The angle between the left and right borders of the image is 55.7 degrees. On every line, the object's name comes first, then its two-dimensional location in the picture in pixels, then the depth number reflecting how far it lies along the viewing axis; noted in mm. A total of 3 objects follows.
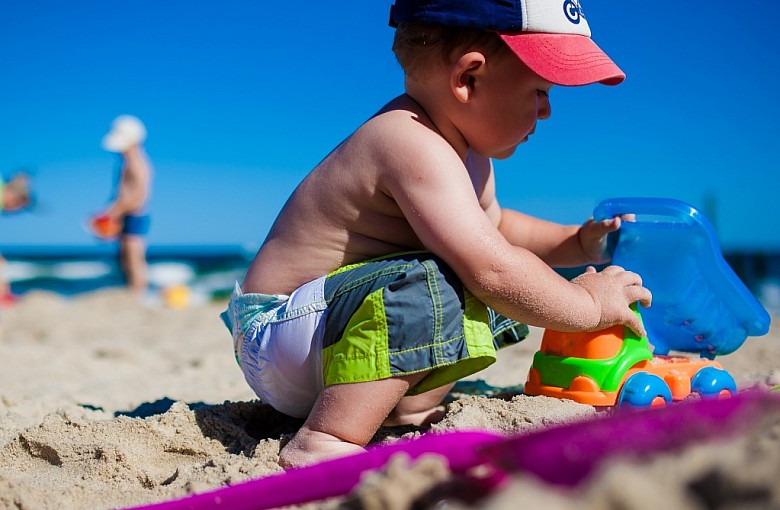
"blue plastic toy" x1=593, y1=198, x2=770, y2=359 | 1920
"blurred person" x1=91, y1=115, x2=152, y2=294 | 7512
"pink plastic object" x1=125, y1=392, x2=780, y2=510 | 760
